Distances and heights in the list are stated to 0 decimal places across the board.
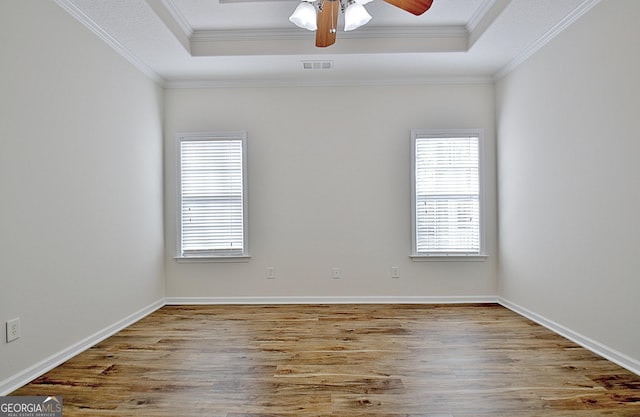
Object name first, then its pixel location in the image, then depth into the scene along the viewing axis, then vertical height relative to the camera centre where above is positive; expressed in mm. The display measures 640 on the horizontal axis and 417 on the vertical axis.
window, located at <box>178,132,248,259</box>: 4539 +175
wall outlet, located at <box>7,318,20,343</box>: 2330 -740
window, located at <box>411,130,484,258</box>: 4512 +227
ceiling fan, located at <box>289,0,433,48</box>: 2627 +1373
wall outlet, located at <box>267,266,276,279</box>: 4559 -751
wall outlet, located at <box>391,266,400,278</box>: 4539 -753
